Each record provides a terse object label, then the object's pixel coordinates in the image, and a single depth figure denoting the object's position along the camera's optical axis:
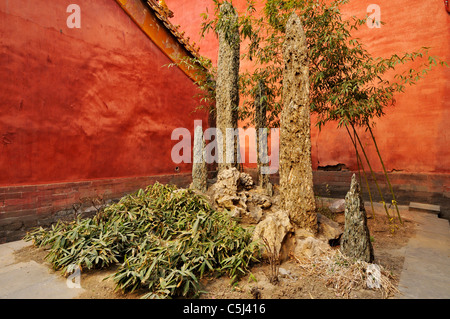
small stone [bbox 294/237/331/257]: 2.92
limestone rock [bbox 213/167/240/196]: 4.33
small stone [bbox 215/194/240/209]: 4.11
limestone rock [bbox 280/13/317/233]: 3.44
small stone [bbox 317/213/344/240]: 3.45
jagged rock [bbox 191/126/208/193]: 5.22
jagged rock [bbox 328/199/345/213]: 4.61
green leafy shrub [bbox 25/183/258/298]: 2.32
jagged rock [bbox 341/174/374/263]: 2.62
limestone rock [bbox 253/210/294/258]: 2.85
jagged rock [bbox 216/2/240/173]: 5.31
